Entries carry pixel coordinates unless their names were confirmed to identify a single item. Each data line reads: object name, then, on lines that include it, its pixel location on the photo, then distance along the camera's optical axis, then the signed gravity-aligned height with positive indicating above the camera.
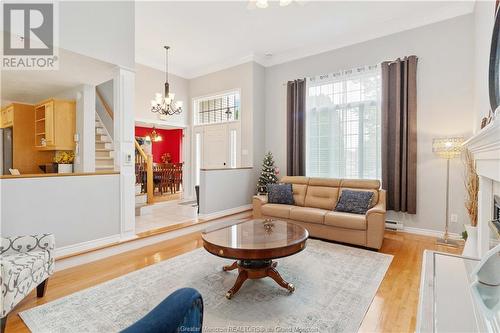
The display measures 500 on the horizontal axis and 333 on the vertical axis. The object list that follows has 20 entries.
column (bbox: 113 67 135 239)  3.62 +0.30
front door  6.41 +0.45
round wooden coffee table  2.24 -0.76
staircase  5.11 +0.33
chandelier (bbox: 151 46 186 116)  5.33 +1.33
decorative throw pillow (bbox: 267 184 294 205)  4.68 -0.56
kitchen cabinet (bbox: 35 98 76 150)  4.75 +0.76
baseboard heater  4.39 -1.07
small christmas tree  5.52 -0.23
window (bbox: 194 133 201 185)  6.91 +0.30
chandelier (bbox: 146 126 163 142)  10.04 +1.10
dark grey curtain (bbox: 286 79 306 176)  5.39 +0.84
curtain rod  4.20 +1.79
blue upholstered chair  0.83 -0.54
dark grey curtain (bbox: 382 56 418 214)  4.17 +0.53
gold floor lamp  3.59 +0.20
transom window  6.26 +1.46
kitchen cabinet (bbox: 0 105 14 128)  5.48 +1.04
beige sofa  3.53 -0.77
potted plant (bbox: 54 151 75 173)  4.77 +0.05
